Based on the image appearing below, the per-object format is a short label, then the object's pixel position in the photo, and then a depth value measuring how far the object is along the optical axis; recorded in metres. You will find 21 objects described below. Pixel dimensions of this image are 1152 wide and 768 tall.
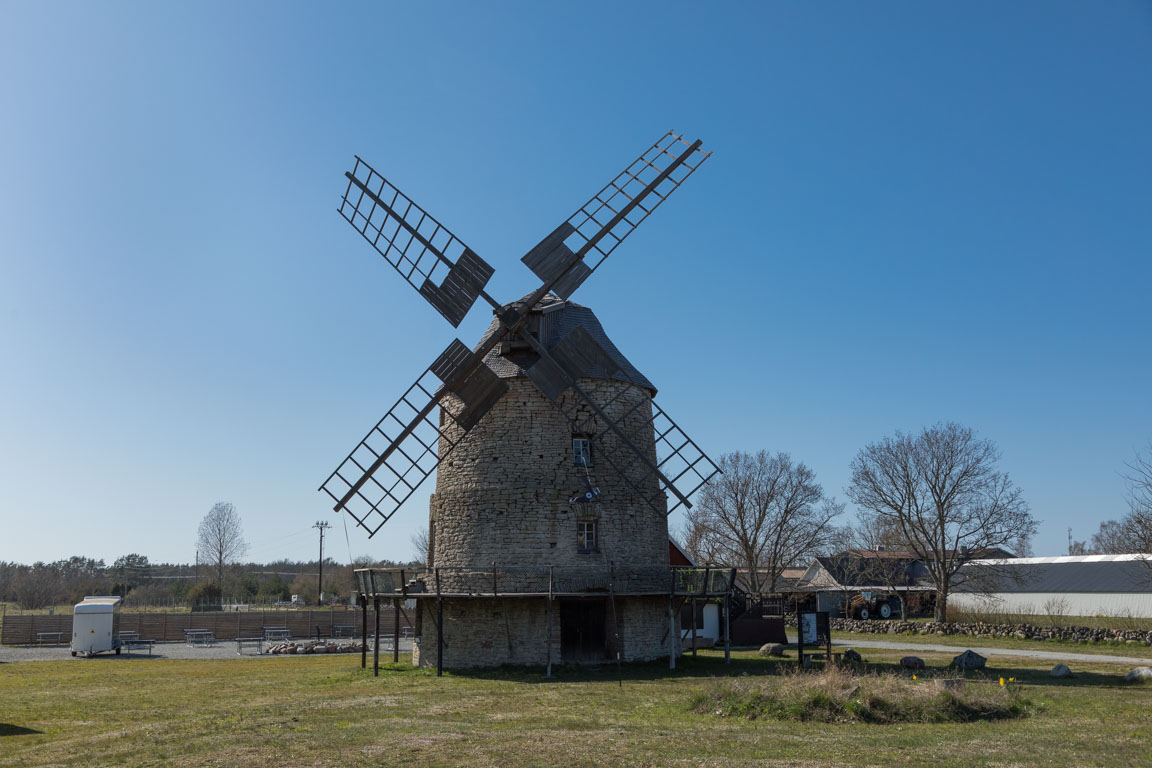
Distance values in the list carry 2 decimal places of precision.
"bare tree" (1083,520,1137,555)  71.74
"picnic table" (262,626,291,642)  38.56
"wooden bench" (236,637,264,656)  34.35
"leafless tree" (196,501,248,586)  73.75
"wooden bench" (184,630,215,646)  38.69
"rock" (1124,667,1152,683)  17.36
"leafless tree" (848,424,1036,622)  36.47
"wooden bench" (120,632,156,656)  33.69
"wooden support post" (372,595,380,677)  21.70
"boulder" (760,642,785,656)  25.62
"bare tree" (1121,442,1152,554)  29.11
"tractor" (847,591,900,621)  44.34
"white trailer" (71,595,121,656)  31.94
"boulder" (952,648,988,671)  19.62
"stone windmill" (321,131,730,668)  21.84
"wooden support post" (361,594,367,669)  23.44
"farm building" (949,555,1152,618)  42.35
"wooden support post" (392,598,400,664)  25.12
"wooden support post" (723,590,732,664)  22.38
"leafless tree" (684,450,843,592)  45.78
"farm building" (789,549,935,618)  43.84
